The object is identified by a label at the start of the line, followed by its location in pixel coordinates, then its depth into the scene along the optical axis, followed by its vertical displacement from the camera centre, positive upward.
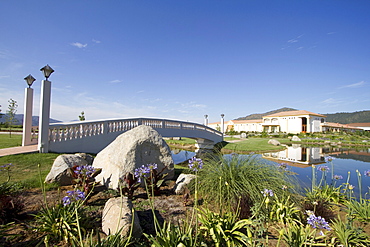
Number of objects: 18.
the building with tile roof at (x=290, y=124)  44.72 +2.38
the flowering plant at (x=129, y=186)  3.45 -1.05
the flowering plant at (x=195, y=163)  2.36 -0.41
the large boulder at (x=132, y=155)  4.14 -0.62
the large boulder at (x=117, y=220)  2.16 -1.09
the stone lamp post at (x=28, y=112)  9.41 +0.78
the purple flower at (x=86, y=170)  2.46 -0.55
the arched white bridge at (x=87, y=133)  7.54 -0.20
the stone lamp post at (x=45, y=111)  7.03 +0.63
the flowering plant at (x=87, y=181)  3.21 -0.93
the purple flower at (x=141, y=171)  2.22 -0.49
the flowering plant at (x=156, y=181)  3.81 -1.07
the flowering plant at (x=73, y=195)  1.93 -0.71
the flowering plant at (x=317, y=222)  1.65 -0.78
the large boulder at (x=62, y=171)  4.04 -0.93
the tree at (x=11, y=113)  14.57 +1.08
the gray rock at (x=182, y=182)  4.01 -1.12
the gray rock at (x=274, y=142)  22.16 -1.12
